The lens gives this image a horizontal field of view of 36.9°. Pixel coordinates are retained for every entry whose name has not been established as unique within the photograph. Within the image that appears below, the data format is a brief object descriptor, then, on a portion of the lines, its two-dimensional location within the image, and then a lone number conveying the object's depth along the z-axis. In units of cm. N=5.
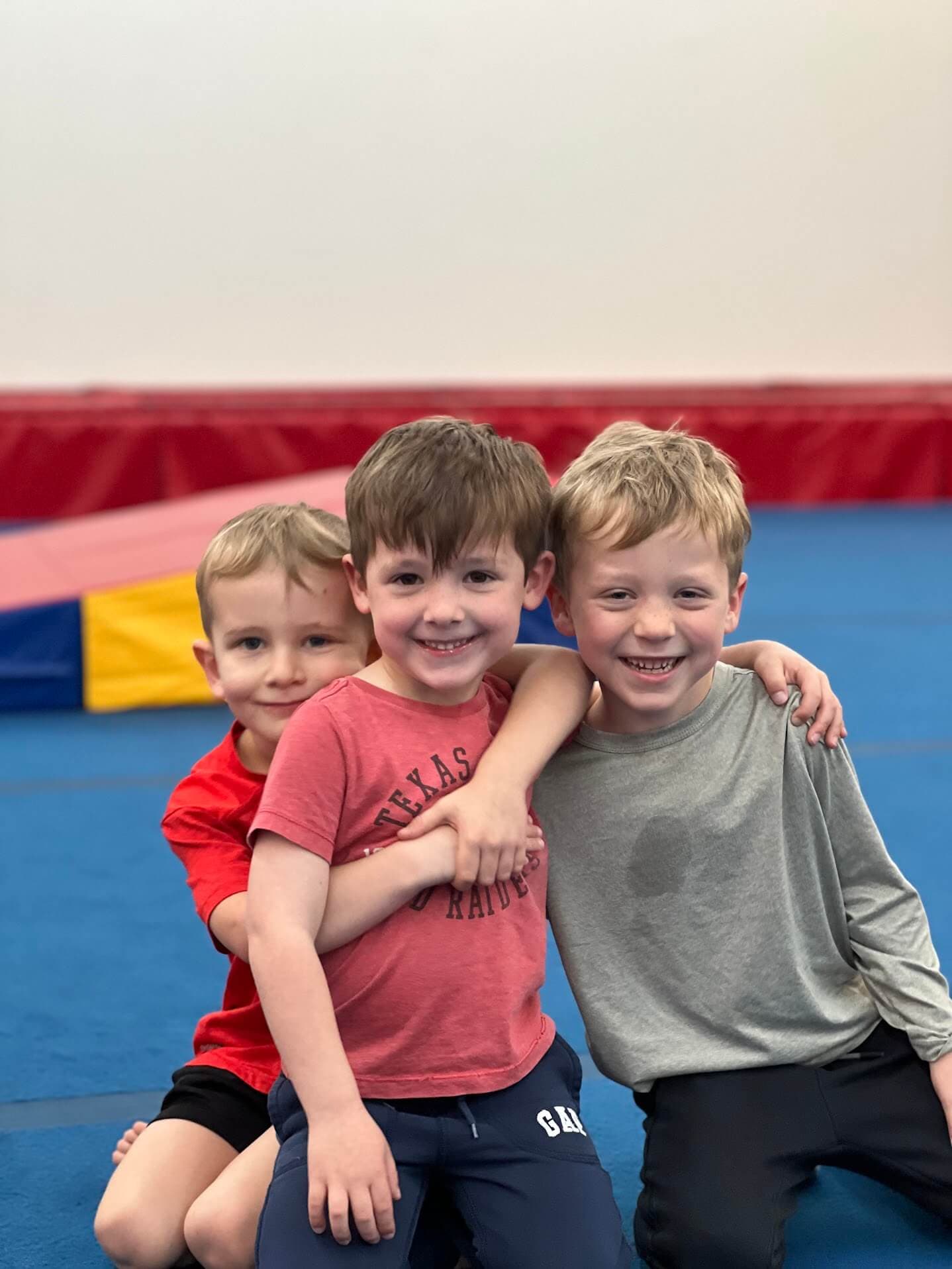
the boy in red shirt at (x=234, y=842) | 147
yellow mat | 354
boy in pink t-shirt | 132
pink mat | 371
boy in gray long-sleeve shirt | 154
